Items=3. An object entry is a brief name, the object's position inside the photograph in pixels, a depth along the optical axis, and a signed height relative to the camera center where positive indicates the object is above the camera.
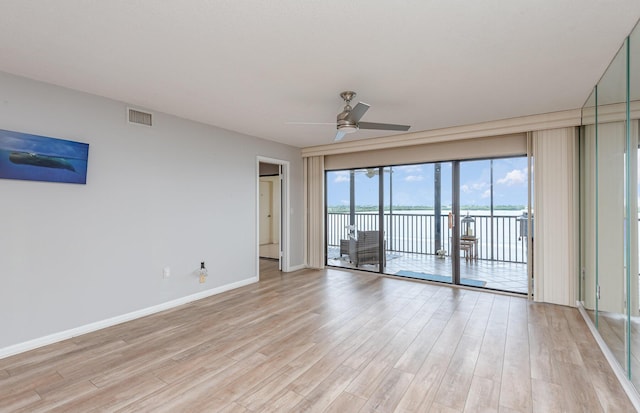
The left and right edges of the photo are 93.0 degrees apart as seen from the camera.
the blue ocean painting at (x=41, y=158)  2.56 +0.44
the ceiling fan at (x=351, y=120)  2.92 +0.88
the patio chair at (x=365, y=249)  5.70 -0.81
